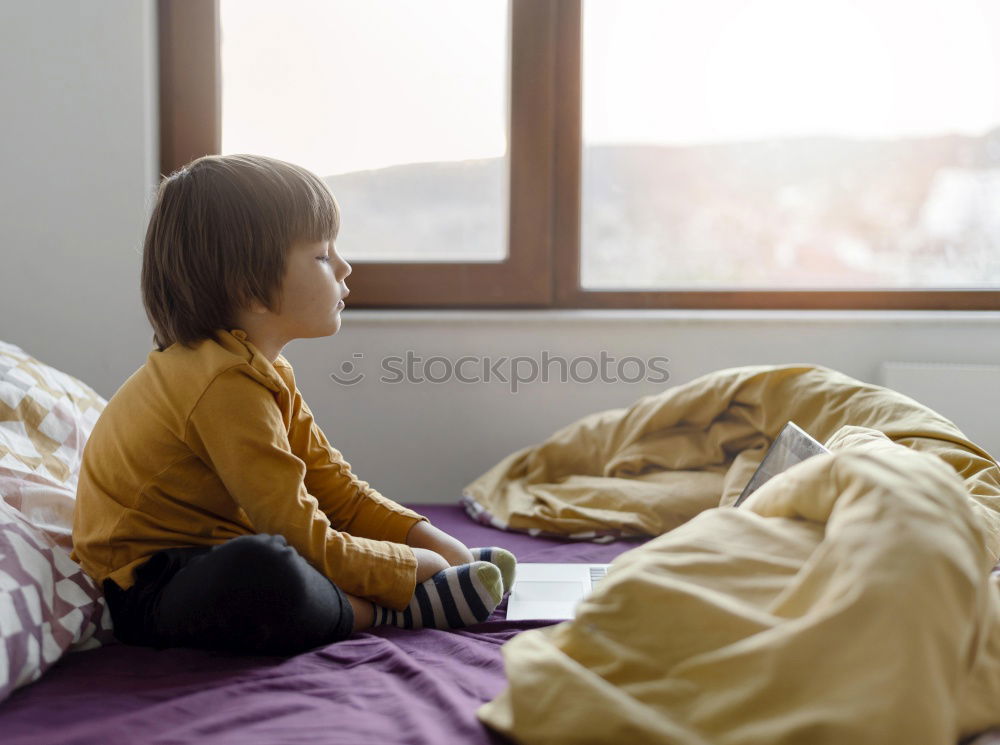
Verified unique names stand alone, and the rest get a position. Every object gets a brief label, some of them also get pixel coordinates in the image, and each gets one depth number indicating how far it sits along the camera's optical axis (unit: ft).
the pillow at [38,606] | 2.85
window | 6.43
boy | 3.12
